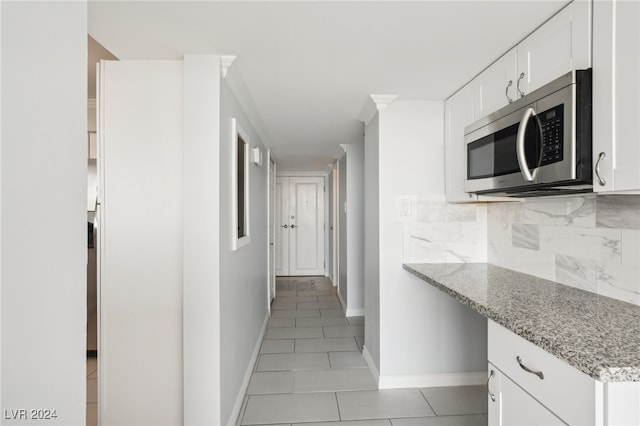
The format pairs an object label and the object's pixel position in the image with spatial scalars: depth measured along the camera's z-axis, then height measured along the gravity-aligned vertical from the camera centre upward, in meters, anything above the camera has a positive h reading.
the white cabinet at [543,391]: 0.89 -0.52
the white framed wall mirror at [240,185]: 2.16 +0.20
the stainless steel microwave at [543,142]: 1.27 +0.29
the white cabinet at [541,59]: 1.32 +0.67
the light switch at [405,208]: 2.59 +0.03
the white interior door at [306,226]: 7.18 -0.28
